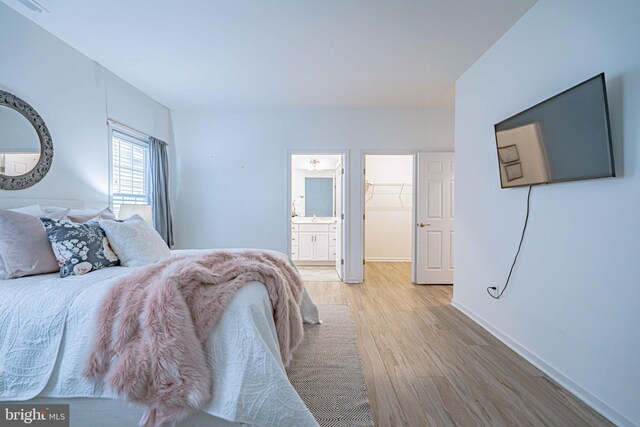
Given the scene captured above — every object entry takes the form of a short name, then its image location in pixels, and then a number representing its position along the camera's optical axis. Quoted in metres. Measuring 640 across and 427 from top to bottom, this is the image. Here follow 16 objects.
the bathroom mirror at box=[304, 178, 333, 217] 6.29
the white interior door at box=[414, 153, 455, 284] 4.38
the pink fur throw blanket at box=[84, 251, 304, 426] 1.20
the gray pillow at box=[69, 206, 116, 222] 2.20
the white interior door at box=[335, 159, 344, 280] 4.61
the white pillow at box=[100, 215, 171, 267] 2.07
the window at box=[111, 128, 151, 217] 3.42
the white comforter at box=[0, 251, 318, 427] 1.22
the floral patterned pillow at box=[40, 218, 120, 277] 1.79
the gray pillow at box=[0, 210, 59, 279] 1.69
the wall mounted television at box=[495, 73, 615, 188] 1.56
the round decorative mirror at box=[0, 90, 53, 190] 2.19
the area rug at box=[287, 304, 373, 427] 1.59
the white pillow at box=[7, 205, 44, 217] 2.13
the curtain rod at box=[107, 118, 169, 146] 3.22
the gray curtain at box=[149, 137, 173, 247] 4.00
